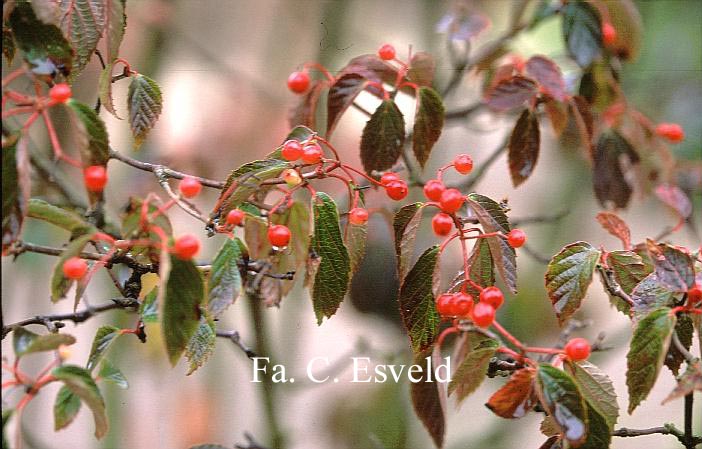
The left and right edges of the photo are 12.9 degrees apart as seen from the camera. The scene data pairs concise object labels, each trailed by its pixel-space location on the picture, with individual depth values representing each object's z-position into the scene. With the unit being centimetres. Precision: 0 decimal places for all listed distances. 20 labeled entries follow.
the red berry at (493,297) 109
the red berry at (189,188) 107
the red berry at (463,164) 111
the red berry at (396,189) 111
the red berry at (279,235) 108
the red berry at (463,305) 109
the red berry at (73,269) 106
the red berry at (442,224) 110
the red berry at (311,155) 109
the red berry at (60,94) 105
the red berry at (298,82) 121
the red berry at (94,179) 105
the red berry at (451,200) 110
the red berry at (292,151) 109
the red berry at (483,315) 108
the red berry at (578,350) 109
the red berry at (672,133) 130
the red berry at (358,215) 112
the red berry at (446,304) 109
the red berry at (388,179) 112
